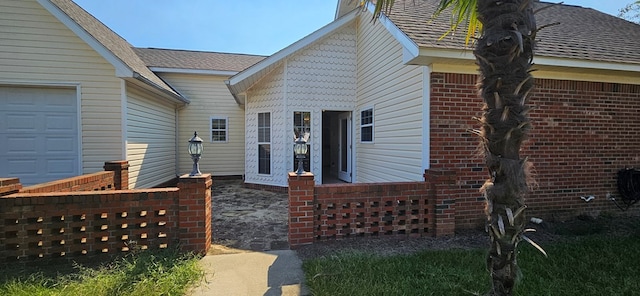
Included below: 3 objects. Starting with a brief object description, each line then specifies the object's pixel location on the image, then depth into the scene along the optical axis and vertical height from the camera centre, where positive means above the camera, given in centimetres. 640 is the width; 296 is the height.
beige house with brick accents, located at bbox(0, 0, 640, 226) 513 +85
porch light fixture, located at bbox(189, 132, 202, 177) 396 -13
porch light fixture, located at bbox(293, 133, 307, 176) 430 -11
